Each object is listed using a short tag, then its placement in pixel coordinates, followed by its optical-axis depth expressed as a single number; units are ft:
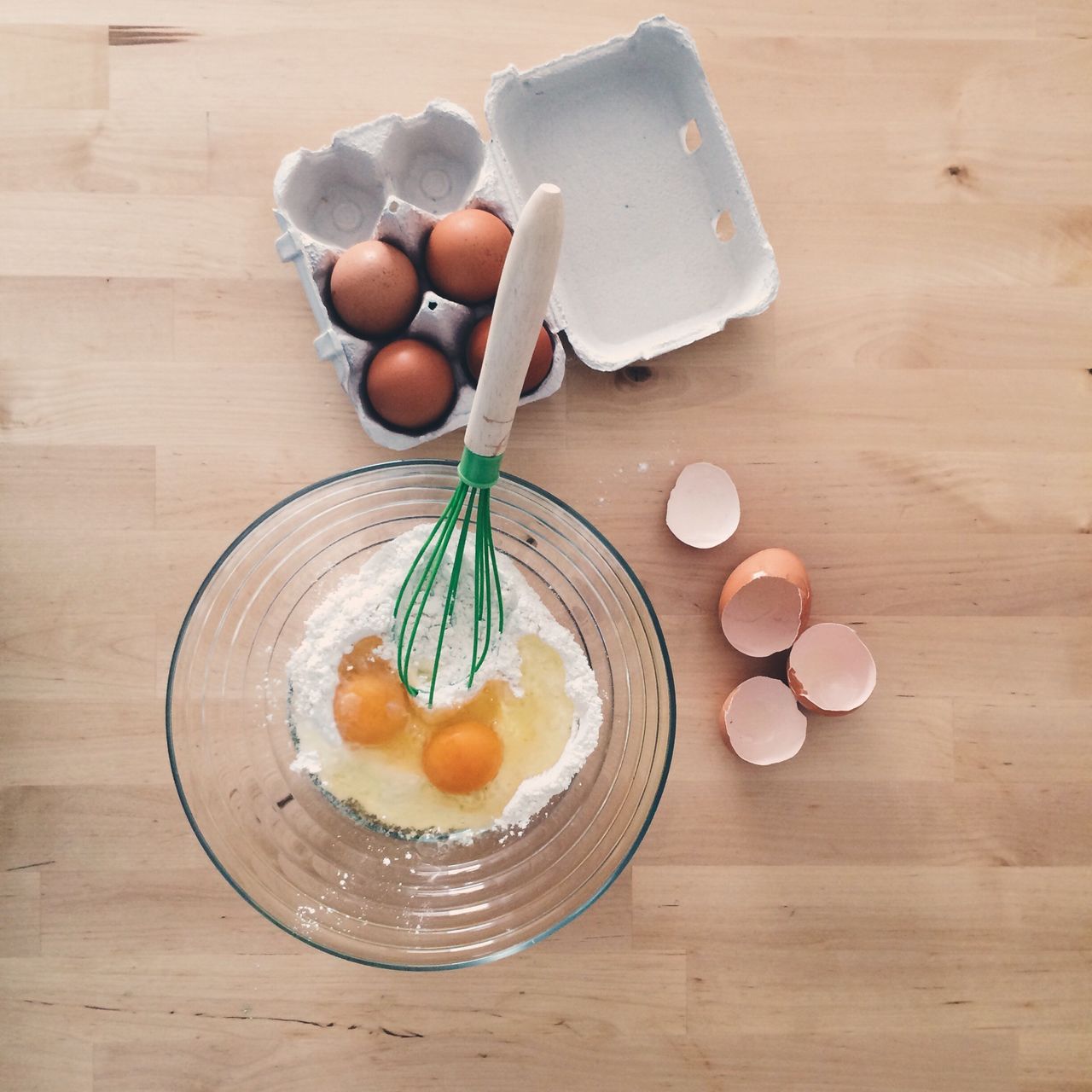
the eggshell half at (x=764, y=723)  3.63
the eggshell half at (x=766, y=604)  3.51
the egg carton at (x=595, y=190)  3.49
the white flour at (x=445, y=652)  3.30
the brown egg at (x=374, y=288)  3.27
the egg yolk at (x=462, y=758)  3.23
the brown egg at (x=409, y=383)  3.30
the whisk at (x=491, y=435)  2.07
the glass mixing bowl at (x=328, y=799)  3.36
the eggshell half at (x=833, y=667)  3.62
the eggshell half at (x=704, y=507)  3.65
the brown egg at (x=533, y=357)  3.36
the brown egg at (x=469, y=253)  3.28
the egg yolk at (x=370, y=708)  3.27
